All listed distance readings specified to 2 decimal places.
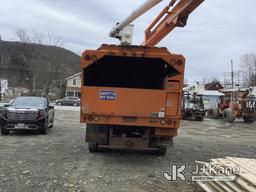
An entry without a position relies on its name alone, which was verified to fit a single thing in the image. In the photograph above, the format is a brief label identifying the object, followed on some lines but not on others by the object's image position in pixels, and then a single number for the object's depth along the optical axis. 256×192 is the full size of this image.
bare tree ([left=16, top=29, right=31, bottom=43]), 41.16
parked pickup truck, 8.63
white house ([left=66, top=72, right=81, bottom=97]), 48.97
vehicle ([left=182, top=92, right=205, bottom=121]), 18.55
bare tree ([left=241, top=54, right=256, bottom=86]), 44.61
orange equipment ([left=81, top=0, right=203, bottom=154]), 5.59
